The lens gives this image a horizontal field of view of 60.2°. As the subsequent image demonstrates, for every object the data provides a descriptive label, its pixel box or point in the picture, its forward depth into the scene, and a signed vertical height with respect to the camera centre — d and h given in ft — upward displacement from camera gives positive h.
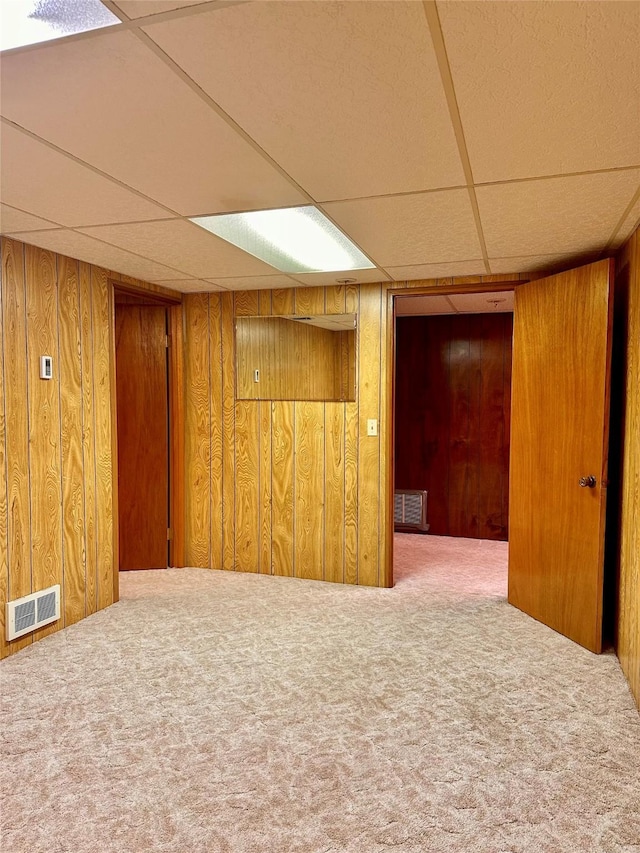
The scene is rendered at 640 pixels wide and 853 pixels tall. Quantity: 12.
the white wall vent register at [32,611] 9.11 -3.56
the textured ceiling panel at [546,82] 3.63 +2.54
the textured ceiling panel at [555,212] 6.44 +2.59
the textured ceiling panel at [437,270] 10.57 +2.69
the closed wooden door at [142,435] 13.84 -0.77
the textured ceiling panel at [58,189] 5.61 +2.57
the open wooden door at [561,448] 9.20 -0.78
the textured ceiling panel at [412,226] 7.02 +2.59
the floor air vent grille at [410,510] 18.31 -3.49
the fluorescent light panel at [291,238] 7.73 +2.66
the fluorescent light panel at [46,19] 3.61 +2.60
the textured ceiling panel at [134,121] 4.13 +2.56
